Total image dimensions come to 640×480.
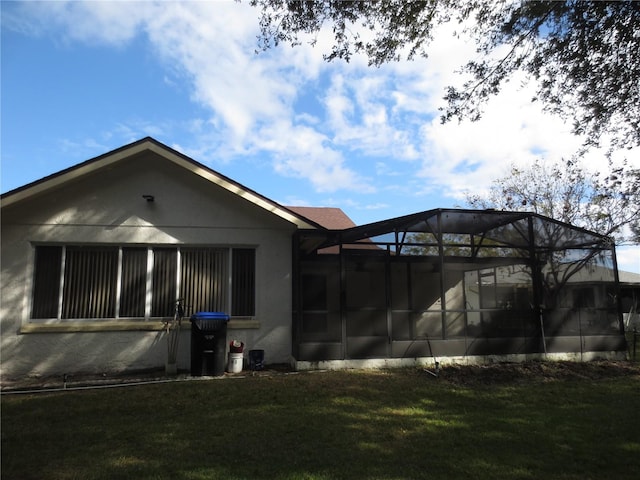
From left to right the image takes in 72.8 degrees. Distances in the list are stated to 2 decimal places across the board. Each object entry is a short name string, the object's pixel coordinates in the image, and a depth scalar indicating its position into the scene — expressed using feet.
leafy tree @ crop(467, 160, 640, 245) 60.90
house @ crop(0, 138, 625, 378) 30.99
